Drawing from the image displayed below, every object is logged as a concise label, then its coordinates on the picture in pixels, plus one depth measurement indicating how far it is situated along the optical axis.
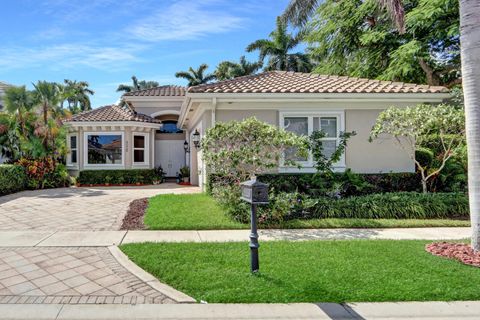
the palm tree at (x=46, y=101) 16.33
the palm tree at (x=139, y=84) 39.91
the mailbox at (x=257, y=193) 4.73
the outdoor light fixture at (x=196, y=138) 14.60
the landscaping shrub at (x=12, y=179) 13.48
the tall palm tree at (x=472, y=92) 5.53
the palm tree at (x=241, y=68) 33.31
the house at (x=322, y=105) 10.80
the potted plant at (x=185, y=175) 19.14
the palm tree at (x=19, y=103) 15.86
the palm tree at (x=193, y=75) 33.78
